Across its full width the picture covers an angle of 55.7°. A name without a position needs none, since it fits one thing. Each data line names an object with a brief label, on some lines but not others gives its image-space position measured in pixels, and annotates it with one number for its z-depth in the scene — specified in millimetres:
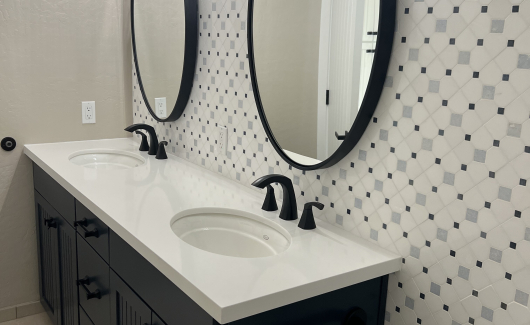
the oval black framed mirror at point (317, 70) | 1277
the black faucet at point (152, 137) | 2402
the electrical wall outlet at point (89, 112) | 2673
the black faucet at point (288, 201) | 1505
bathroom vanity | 1117
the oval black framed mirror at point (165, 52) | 2137
